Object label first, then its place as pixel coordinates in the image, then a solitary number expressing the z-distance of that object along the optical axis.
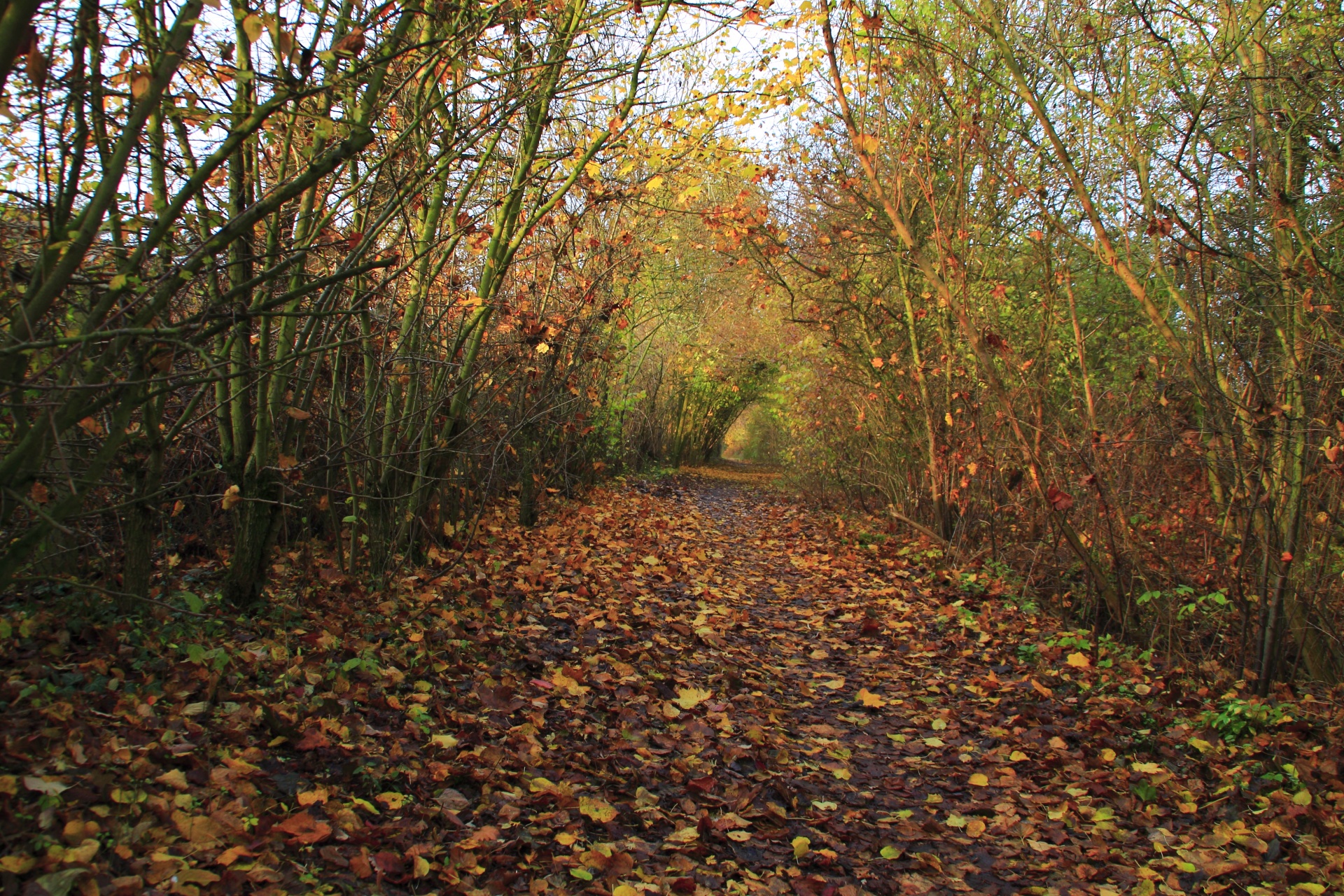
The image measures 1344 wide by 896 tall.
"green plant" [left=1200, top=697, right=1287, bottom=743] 4.31
